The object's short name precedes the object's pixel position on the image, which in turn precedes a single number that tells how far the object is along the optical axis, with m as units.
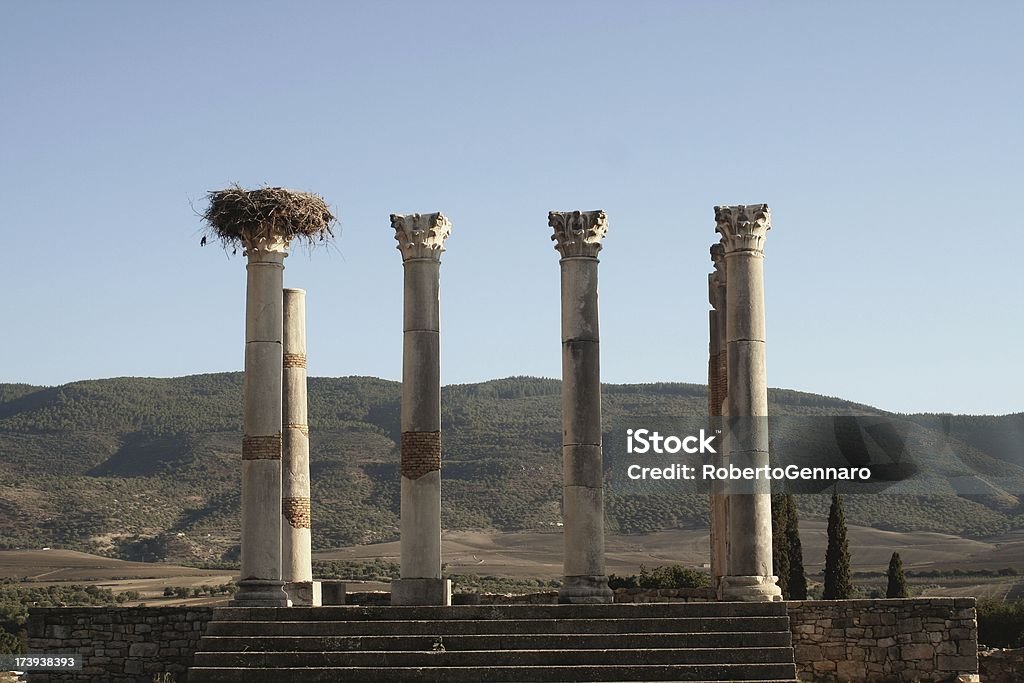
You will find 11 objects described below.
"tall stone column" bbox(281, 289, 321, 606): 35.94
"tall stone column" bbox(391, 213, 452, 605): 31.80
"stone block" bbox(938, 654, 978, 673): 29.78
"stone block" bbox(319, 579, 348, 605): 34.31
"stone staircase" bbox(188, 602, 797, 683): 28.16
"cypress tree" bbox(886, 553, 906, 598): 53.91
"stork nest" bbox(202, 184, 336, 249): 32.84
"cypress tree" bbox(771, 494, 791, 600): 44.69
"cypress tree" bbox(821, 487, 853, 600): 52.84
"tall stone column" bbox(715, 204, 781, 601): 31.45
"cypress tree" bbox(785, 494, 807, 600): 49.34
